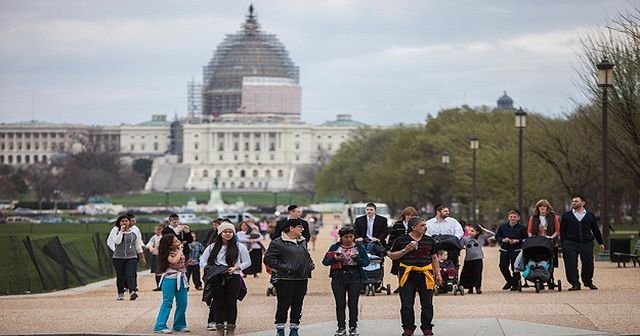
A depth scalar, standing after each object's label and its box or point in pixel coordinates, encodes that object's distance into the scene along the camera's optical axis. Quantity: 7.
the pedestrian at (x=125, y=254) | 28.59
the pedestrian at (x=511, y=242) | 28.56
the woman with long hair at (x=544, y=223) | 28.03
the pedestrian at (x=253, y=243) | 35.25
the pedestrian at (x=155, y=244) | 29.85
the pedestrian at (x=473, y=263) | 28.20
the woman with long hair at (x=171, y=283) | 21.67
